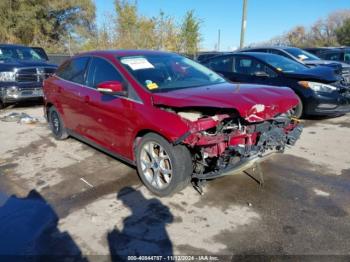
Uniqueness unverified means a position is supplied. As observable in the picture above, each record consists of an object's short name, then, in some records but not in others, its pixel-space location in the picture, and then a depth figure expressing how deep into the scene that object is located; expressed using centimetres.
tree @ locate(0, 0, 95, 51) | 2895
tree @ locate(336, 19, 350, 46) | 4510
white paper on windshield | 429
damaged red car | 344
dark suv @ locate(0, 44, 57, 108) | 884
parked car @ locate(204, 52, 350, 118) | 702
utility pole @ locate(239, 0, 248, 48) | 1627
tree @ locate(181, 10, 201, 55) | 2140
